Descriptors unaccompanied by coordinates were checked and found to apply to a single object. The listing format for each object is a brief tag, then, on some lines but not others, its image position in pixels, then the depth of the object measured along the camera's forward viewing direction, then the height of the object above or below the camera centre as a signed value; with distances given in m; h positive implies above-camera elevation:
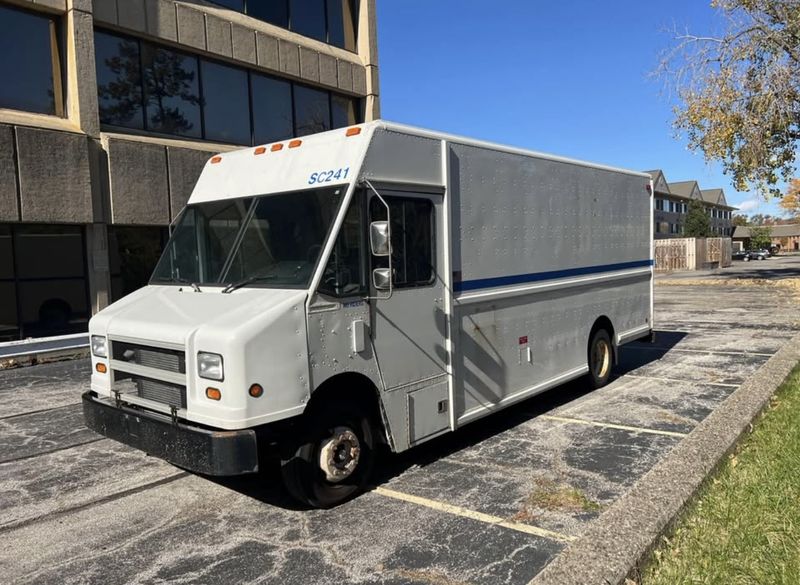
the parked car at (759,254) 70.94 -1.06
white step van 4.09 -0.38
